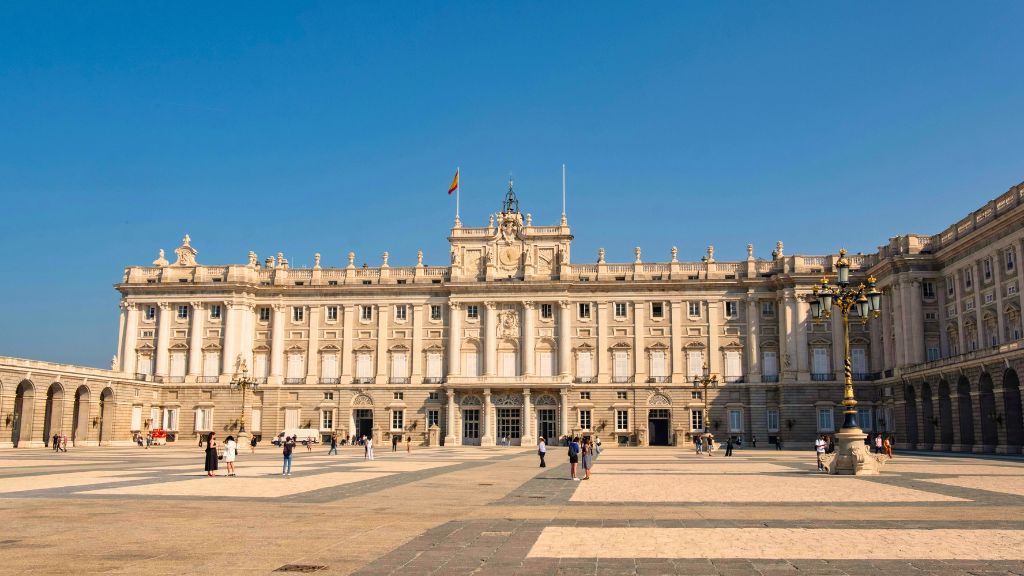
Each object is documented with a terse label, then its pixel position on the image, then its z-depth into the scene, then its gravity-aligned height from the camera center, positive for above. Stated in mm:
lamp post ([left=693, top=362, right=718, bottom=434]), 71688 +2350
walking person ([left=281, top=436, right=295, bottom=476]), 30875 -1833
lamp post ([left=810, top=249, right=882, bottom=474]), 31766 +535
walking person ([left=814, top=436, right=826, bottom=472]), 36069 -1701
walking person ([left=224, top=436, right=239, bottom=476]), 30281 -1737
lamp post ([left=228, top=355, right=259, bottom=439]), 73219 +1583
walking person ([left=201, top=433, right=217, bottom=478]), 29517 -1768
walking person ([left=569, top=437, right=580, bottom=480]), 30047 -1738
